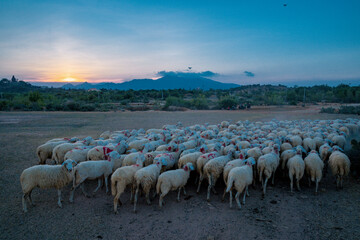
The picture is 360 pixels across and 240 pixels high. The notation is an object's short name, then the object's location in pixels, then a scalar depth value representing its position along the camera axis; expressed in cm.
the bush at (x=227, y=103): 3562
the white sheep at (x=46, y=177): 508
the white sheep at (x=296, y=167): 596
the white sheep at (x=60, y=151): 705
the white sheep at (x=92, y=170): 550
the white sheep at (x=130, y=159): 628
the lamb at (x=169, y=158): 610
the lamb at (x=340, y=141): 841
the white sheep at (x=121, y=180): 515
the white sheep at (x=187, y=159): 639
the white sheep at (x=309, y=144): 816
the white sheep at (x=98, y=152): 666
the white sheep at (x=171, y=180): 522
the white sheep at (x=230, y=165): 572
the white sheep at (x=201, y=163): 615
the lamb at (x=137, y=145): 810
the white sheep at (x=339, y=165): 600
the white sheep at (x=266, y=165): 598
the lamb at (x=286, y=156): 674
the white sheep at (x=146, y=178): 520
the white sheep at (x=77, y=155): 655
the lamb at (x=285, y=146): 764
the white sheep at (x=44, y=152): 737
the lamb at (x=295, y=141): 841
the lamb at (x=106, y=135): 1053
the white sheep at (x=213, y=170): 584
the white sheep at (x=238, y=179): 522
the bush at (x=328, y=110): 2455
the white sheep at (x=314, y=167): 594
